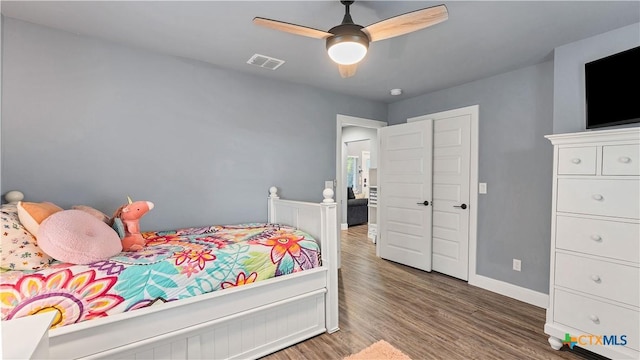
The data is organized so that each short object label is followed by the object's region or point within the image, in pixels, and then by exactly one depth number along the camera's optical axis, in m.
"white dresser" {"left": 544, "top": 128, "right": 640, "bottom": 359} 1.75
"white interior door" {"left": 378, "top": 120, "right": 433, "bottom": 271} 3.64
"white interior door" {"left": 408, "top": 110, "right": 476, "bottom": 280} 3.36
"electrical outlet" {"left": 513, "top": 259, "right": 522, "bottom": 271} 2.91
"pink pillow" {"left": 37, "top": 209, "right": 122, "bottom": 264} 1.49
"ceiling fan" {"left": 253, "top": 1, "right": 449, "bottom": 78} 1.56
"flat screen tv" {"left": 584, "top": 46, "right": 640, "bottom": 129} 1.92
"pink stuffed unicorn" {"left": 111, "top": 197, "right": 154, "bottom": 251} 1.93
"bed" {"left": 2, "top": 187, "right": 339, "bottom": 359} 1.47
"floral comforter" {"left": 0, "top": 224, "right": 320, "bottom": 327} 1.38
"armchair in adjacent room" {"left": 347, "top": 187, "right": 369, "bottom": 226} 6.78
